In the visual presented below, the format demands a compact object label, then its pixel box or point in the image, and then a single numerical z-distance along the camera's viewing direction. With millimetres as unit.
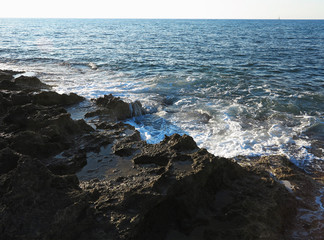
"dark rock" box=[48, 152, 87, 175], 4633
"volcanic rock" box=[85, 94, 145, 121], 8121
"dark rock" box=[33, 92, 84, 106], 7861
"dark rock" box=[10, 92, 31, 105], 7316
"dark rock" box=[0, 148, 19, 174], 3584
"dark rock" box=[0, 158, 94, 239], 2741
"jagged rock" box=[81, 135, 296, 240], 3457
